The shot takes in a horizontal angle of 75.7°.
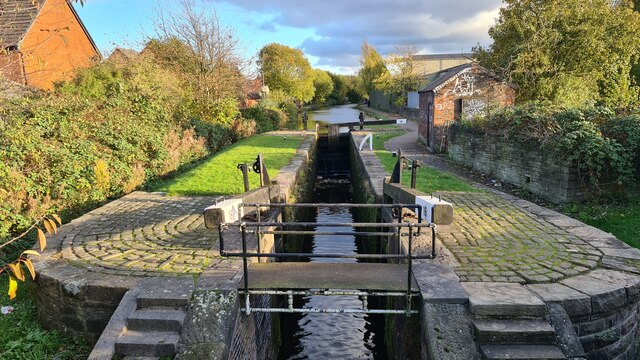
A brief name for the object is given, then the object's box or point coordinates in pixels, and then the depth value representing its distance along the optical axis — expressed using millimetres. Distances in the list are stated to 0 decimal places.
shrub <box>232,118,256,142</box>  21922
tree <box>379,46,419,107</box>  39531
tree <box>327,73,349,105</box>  89988
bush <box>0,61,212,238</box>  7469
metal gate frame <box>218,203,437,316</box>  4043
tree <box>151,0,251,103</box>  20703
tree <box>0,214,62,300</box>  2132
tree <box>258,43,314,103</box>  50594
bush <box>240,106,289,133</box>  26128
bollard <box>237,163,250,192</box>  6980
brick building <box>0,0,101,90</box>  16109
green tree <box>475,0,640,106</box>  14273
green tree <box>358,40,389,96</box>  55144
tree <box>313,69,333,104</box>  75312
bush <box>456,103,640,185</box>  8070
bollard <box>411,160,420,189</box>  6426
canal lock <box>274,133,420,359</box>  5369
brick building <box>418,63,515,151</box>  15273
